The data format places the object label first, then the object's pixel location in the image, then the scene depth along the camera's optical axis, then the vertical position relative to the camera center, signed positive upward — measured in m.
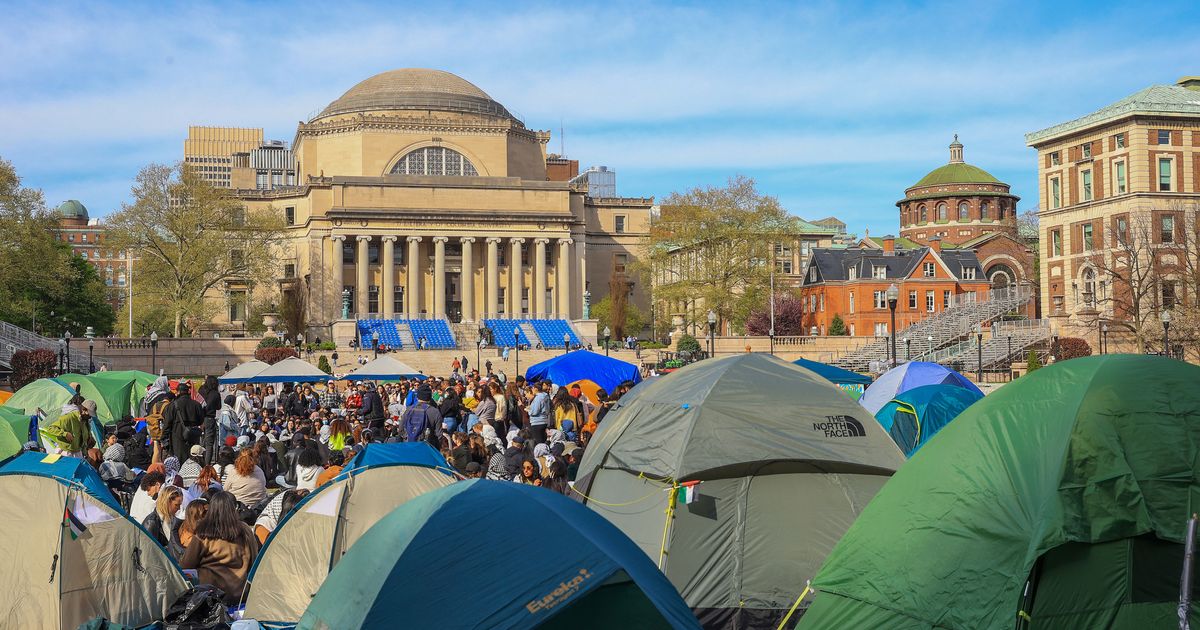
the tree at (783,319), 83.38 +0.53
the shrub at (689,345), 66.25 -1.02
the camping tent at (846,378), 27.01 -1.30
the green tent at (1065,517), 7.30 -1.29
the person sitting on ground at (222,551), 10.59 -2.04
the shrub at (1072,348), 57.12 -1.41
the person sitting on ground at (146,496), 13.38 -1.92
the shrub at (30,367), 45.38 -1.10
